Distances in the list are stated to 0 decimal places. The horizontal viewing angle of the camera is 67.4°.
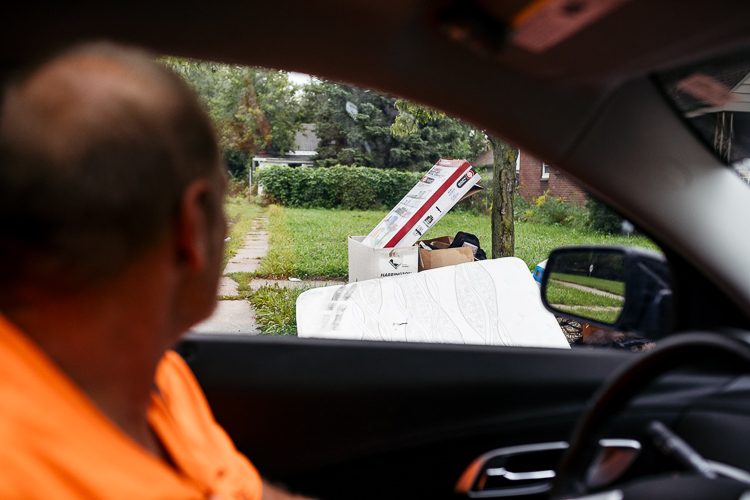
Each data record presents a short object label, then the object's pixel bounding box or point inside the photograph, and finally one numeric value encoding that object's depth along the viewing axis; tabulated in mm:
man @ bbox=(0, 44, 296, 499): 674
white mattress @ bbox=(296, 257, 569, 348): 2779
